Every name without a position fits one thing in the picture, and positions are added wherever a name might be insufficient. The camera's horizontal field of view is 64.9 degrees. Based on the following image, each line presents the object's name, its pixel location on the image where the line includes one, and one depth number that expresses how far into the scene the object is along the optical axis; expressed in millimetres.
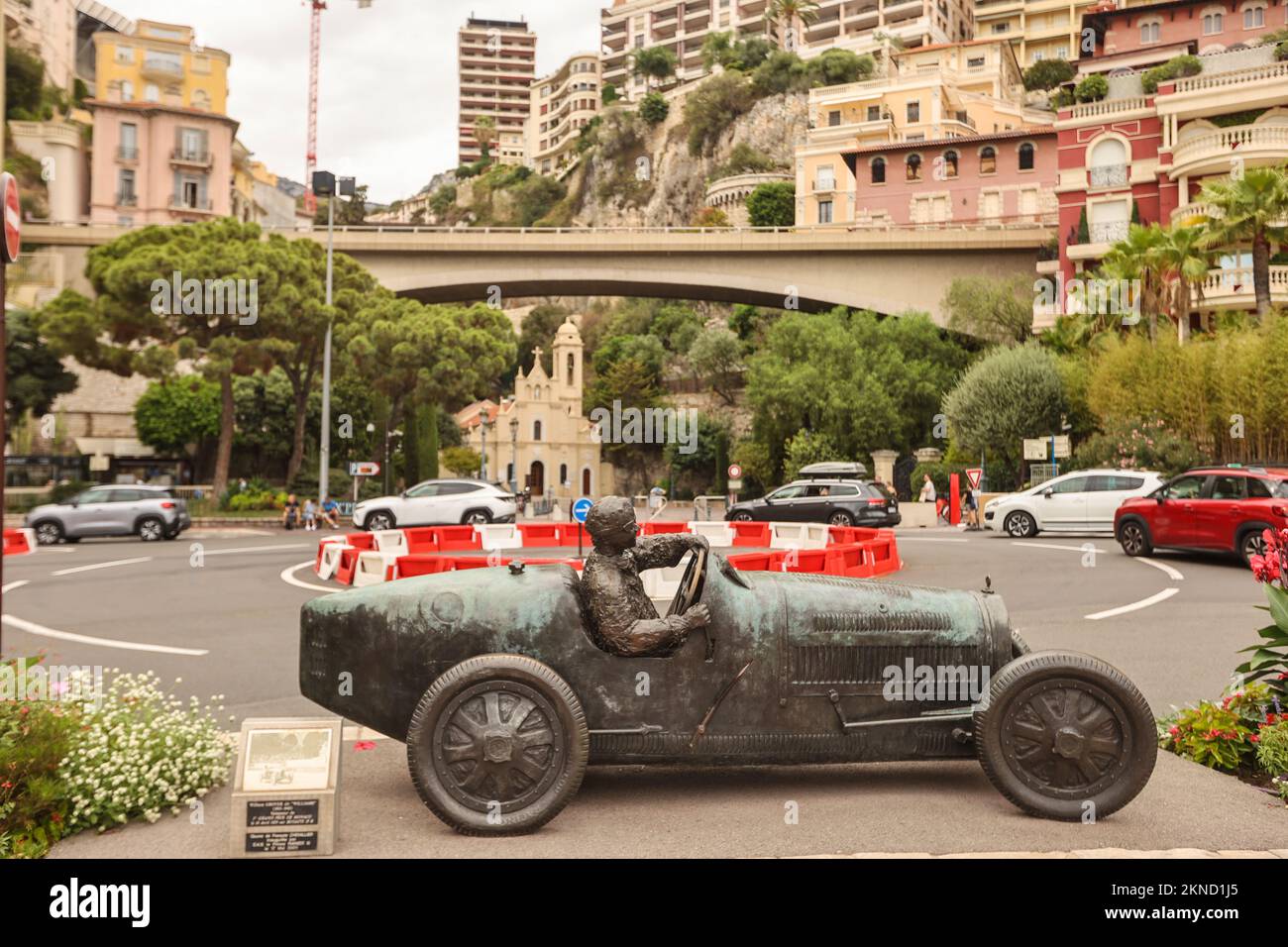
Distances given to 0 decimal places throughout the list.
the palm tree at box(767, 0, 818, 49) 117688
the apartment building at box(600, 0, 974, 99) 113312
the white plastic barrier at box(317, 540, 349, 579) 16828
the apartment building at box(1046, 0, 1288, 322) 39719
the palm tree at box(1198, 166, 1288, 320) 30359
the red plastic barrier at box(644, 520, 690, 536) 19795
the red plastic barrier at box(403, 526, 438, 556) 21109
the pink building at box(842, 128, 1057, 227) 60812
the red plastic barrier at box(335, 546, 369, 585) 16505
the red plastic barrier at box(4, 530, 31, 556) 22219
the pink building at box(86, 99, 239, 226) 69000
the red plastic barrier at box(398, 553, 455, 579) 13633
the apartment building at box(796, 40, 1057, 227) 61406
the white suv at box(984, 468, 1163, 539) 24078
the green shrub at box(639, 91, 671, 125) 116438
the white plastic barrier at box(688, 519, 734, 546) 21484
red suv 16922
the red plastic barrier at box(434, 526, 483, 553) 22297
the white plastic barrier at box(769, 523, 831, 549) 22000
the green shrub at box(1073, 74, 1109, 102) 69000
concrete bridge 53219
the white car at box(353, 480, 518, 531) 28625
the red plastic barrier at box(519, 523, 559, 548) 23250
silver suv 27109
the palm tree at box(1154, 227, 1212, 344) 32656
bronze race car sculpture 4648
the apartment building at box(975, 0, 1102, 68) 106438
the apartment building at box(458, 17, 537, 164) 192875
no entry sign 4922
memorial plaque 4359
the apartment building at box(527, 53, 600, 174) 159750
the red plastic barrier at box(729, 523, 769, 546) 23094
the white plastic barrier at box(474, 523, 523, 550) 22531
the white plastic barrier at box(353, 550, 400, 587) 14769
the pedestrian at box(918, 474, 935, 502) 36562
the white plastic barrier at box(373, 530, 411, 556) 19516
